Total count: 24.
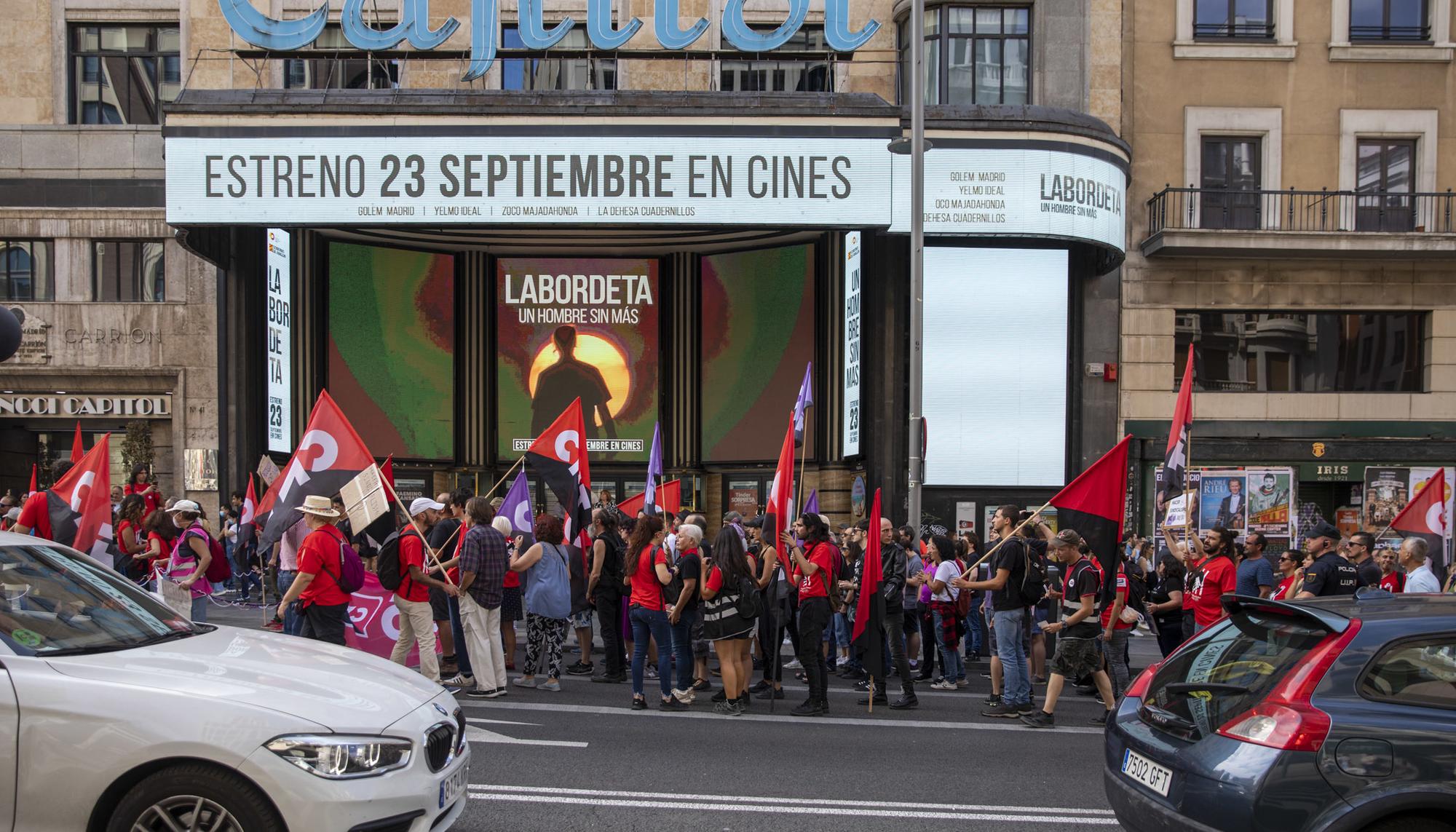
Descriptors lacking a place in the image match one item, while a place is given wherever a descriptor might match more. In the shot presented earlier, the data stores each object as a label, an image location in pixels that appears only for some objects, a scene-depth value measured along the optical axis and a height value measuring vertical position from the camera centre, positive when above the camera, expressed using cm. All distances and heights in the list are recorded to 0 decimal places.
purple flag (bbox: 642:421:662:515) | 1420 -108
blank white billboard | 2081 +44
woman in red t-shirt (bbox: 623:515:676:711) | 997 -176
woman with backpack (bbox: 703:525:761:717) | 963 -174
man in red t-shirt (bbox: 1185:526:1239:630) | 1037 -166
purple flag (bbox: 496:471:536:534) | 1191 -118
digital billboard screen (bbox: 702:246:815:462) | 2208 +93
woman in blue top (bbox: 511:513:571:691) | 1073 -191
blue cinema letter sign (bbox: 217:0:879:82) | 1833 +587
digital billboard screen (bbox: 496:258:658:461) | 2284 +98
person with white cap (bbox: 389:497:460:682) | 952 -176
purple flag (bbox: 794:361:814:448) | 1605 -3
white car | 446 -137
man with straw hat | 884 -141
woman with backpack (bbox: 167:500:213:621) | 1026 -139
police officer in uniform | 991 -153
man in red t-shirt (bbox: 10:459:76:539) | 1166 -123
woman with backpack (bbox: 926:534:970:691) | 1150 -231
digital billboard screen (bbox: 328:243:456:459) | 2248 +93
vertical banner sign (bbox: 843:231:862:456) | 2058 +97
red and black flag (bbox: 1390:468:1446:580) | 1099 -117
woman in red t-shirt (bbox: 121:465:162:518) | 1479 -132
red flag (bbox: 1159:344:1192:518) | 1183 -52
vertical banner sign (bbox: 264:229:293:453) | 2125 +61
